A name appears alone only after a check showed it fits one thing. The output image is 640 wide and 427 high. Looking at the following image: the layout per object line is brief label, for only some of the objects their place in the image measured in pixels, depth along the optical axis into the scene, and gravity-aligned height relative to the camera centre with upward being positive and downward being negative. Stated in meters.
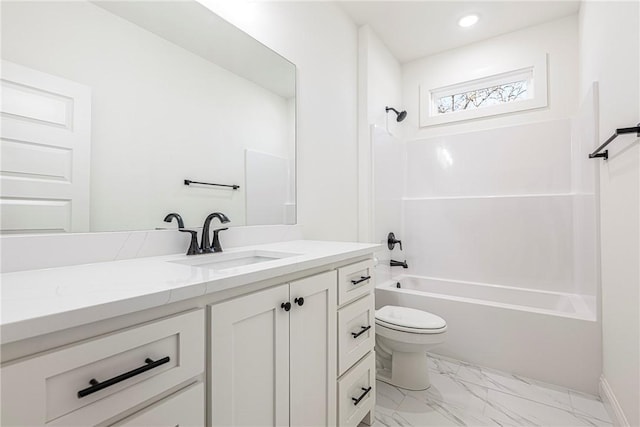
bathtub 1.83 -0.77
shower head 2.88 +0.96
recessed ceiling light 2.44 +1.60
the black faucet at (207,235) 1.25 -0.08
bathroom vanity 0.50 -0.28
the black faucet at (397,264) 2.77 -0.45
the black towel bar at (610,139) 1.14 +0.33
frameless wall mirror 0.87 +0.36
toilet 1.75 -0.74
